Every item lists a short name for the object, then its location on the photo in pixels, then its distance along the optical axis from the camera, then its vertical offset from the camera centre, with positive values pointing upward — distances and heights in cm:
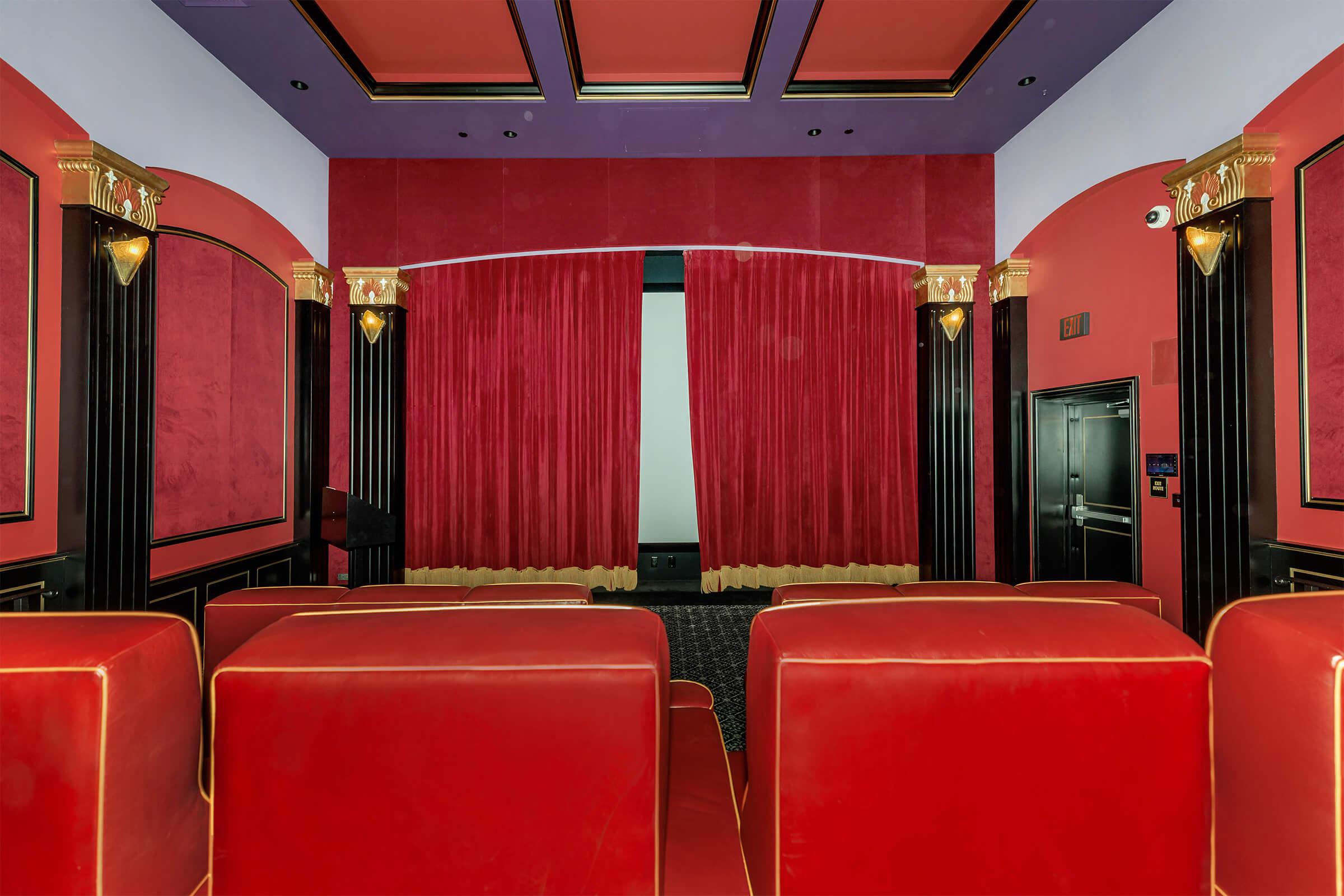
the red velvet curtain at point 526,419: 490 +33
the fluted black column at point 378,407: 470 +43
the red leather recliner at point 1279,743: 72 -42
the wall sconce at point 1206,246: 287 +110
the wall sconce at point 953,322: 466 +113
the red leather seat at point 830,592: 216 -56
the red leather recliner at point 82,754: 71 -40
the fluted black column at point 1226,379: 276 +39
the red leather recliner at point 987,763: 78 -45
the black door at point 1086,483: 374 -22
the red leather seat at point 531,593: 211 -57
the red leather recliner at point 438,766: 77 -44
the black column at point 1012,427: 449 +22
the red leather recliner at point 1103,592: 201 -56
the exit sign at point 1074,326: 394 +94
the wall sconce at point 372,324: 468 +114
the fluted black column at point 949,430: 468 +21
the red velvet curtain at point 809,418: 495 +33
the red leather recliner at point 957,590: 216 -56
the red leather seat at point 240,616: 181 -53
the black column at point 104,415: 273 +22
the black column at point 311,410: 448 +39
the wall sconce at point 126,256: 285 +106
